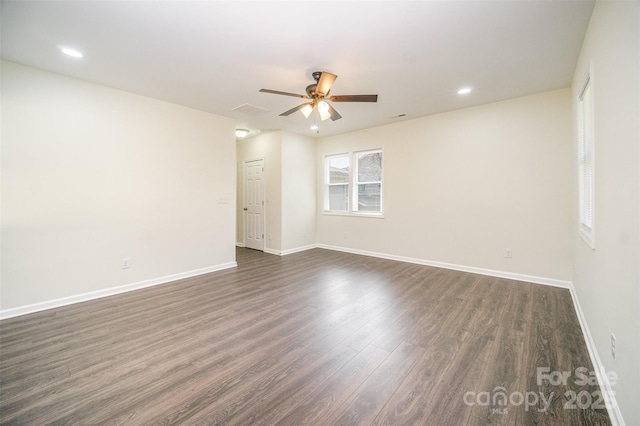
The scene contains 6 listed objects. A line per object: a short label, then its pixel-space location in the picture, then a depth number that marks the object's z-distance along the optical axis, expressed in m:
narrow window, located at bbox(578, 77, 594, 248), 2.34
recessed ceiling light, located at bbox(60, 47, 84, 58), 2.56
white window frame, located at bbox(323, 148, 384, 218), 5.81
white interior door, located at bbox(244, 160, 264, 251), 6.30
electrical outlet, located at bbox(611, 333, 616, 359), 1.49
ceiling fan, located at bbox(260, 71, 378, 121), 2.79
